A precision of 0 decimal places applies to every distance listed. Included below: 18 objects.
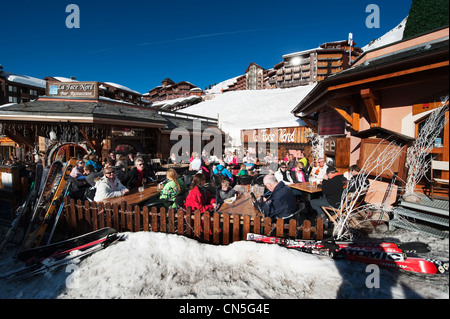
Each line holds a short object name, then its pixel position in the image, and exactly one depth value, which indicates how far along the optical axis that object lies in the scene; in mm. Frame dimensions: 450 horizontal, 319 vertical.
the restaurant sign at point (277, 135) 13180
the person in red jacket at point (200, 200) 4309
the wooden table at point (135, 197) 4699
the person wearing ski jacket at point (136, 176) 5938
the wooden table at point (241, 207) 4340
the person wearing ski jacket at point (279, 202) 3900
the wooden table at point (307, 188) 5573
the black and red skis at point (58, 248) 3566
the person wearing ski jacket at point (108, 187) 4711
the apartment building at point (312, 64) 36775
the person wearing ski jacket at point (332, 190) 4688
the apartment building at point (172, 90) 55794
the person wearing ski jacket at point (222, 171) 7498
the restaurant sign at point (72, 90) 11305
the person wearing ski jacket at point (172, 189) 4895
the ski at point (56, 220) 4180
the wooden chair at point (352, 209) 3109
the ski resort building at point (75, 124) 9539
